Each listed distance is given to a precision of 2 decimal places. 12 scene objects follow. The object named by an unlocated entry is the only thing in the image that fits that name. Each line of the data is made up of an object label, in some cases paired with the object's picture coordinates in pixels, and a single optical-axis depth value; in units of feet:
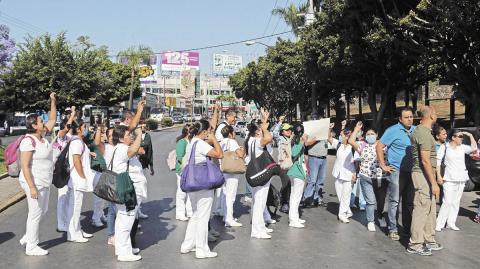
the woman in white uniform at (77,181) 22.67
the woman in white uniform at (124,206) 20.04
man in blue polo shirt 22.35
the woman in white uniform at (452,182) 25.91
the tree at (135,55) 190.67
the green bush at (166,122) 209.26
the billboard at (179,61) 385.91
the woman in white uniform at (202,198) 20.13
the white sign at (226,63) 443.73
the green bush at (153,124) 177.72
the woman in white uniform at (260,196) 23.39
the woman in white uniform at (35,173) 20.11
